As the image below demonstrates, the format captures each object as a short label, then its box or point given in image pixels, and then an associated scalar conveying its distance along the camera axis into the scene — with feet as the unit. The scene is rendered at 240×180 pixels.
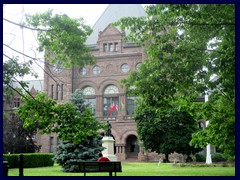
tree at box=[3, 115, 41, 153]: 122.72
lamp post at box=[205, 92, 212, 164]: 107.76
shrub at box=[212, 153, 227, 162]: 126.00
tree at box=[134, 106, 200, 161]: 115.96
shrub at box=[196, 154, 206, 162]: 127.35
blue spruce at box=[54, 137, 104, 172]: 71.10
